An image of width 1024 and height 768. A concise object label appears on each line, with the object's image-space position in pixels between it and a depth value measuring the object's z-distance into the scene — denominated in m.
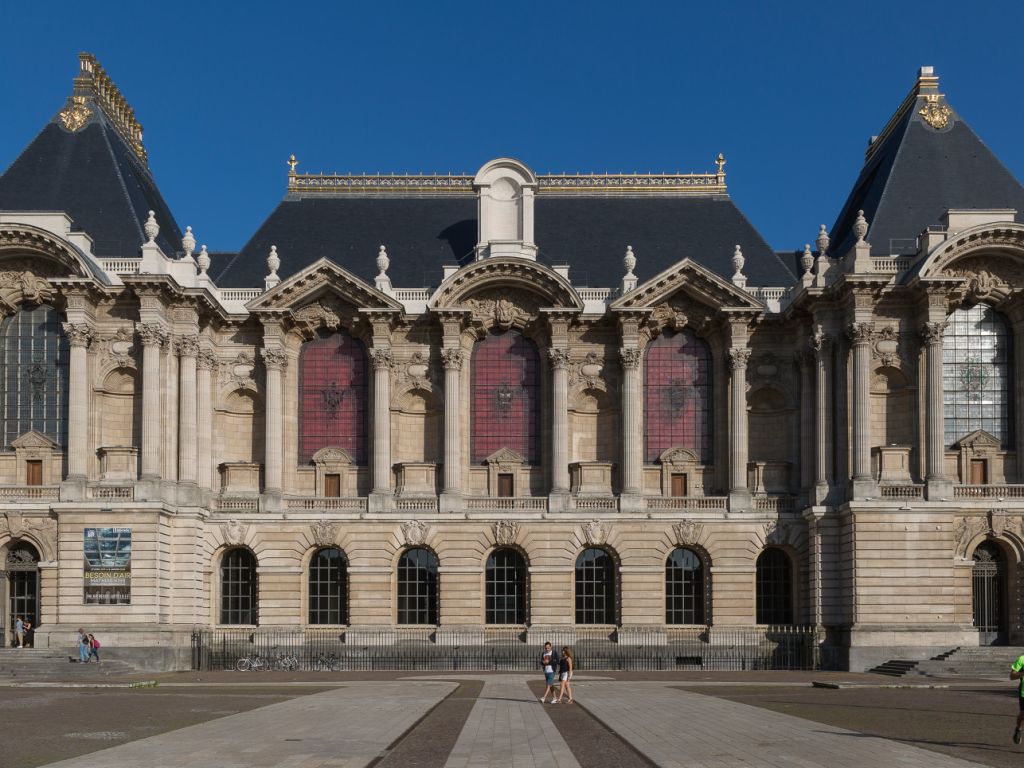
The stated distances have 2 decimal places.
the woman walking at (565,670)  34.66
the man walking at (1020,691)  24.47
